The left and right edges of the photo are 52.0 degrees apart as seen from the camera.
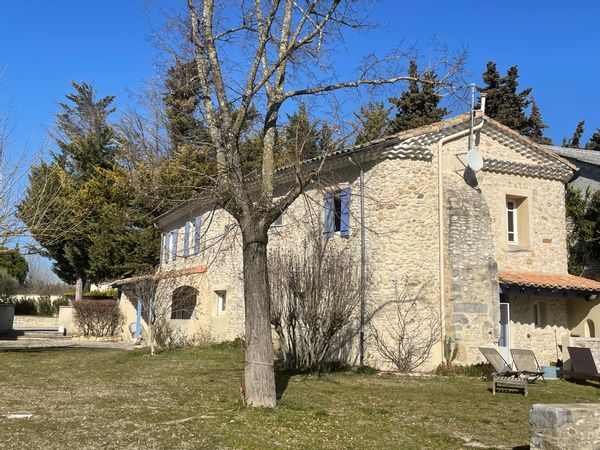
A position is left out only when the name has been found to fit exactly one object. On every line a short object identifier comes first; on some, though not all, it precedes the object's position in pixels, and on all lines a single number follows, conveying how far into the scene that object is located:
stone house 15.66
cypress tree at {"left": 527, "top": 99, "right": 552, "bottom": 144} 36.19
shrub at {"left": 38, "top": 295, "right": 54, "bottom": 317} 44.31
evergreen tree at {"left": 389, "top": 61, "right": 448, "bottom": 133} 33.56
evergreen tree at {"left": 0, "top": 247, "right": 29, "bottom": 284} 47.56
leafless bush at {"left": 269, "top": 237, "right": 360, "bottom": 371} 14.56
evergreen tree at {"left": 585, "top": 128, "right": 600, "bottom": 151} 34.75
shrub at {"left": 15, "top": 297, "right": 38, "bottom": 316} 42.91
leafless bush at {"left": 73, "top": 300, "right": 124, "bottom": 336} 29.34
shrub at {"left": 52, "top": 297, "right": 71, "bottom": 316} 44.69
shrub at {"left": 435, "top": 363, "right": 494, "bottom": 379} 14.98
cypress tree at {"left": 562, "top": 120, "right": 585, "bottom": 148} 37.81
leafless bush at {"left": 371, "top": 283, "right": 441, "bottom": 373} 15.33
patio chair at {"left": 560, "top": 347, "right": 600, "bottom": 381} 14.72
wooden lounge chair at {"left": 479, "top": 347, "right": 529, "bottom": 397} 12.36
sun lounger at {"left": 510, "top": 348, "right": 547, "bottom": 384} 14.03
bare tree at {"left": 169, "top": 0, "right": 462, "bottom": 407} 9.36
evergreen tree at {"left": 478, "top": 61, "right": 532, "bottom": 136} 35.75
